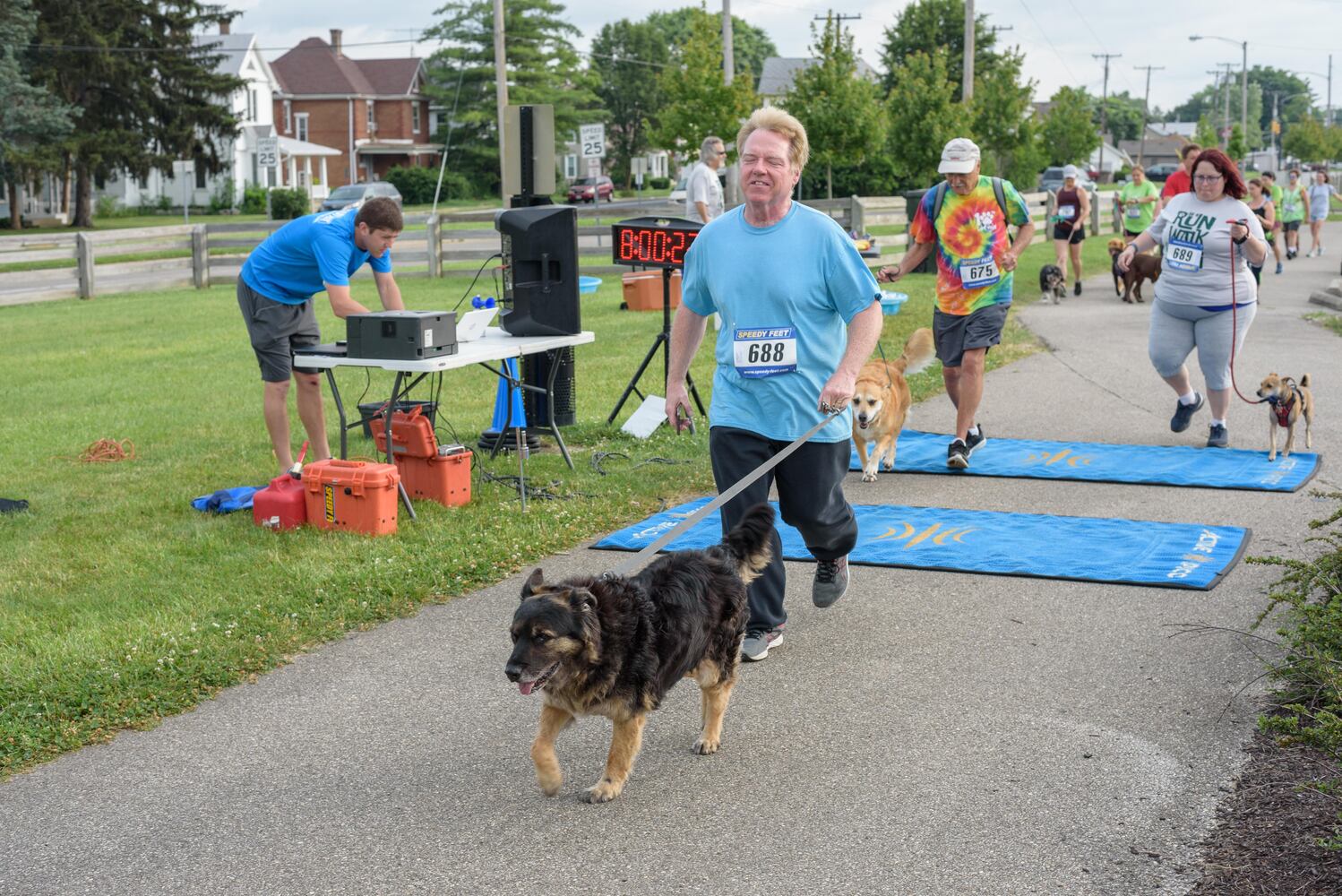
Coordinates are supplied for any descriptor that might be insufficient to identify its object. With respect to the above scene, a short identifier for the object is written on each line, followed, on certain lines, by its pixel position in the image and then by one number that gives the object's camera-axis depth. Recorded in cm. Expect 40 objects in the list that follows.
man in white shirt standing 1603
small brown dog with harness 952
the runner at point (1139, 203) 2170
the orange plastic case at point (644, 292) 2030
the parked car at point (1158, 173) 6669
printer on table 777
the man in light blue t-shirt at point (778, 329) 513
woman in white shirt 955
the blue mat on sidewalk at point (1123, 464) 903
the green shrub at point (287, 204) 5059
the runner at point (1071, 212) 2100
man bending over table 798
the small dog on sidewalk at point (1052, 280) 2116
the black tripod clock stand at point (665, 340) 1050
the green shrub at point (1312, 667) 415
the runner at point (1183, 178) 1206
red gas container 777
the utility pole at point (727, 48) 3105
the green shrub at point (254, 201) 6194
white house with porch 6762
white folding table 780
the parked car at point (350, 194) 4969
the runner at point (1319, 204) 3139
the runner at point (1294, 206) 2883
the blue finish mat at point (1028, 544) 690
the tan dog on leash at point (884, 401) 873
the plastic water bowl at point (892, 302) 1321
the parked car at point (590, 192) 6322
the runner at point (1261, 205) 2094
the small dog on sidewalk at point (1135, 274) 2039
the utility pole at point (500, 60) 3147
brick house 8669
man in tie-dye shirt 920
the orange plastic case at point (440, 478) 830
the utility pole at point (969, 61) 3662
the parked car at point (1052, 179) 6481
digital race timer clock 1072
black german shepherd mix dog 388
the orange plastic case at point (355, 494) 747
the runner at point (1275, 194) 2112
